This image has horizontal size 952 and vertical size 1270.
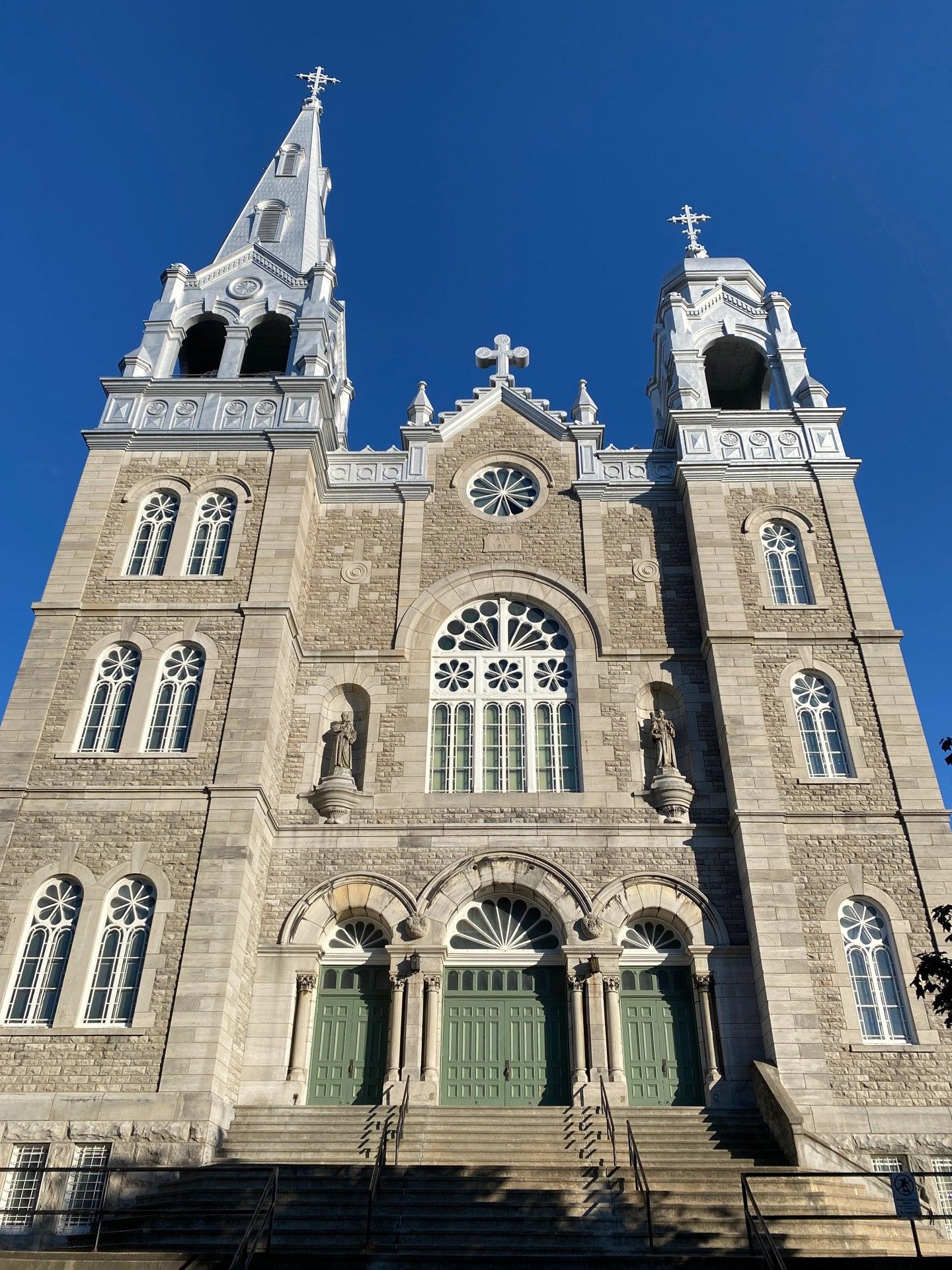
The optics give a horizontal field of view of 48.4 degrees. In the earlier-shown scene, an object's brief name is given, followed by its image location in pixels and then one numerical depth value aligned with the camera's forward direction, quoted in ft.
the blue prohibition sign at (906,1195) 34.24
